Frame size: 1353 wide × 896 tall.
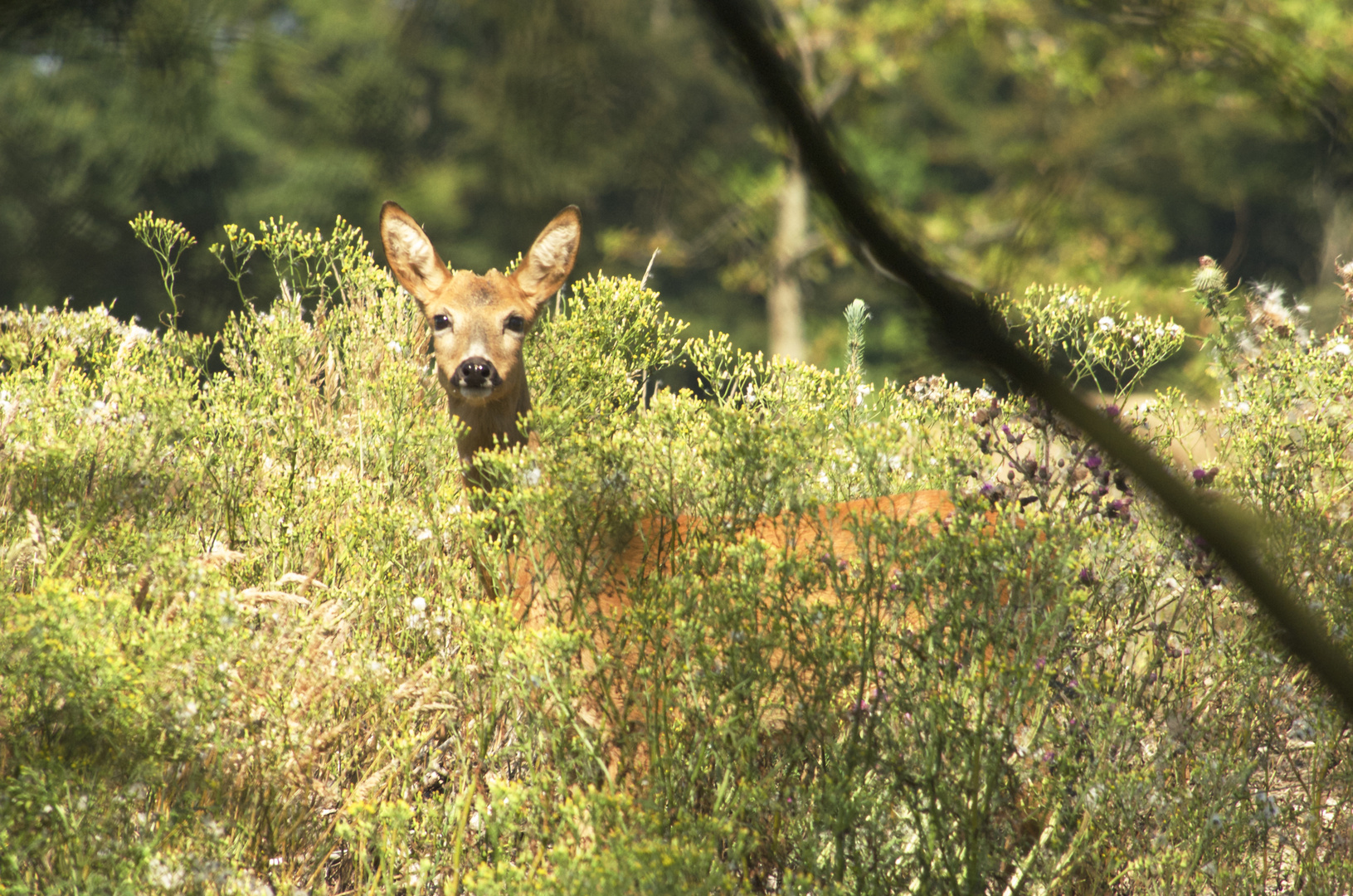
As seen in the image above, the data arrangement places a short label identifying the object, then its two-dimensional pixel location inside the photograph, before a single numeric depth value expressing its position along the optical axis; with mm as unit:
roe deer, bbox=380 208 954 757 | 21258
